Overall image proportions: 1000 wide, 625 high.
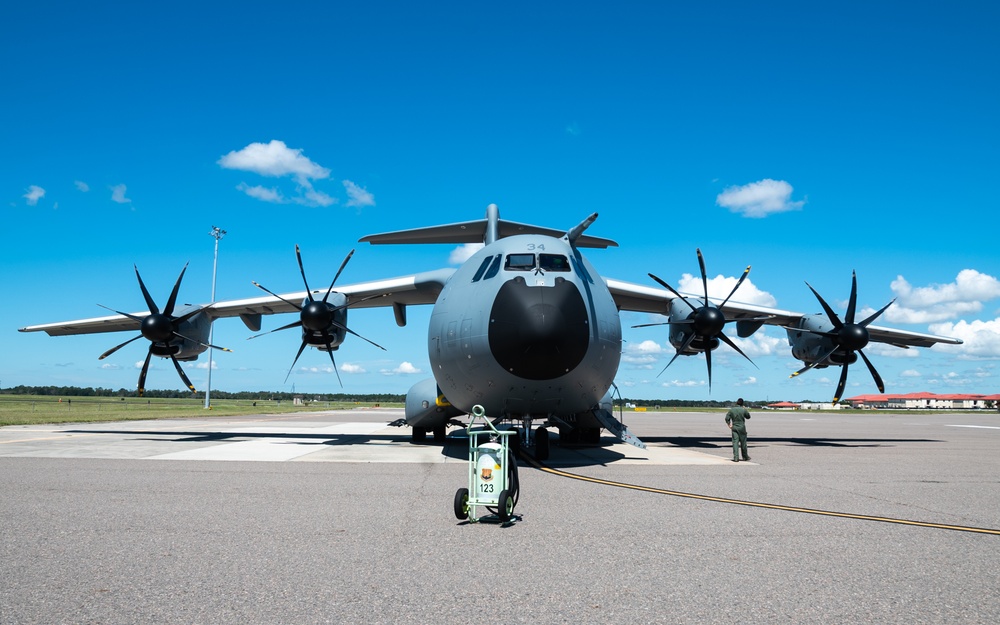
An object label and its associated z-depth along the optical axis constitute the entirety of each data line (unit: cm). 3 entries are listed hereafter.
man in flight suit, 1456
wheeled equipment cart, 689
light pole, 5594
